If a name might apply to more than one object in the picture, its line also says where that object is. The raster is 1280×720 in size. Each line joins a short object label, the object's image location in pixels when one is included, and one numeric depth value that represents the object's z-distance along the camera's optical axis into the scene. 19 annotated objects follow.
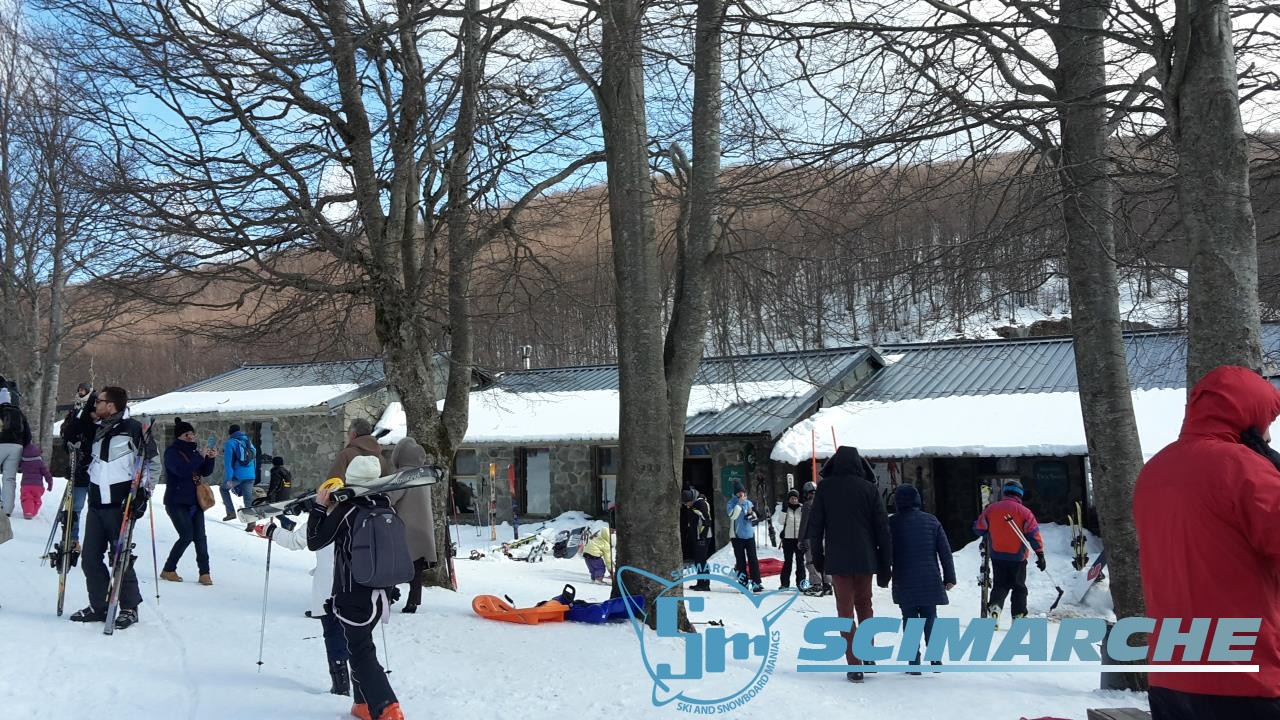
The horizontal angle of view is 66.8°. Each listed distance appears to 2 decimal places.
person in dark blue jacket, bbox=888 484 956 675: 7.36
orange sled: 8.17
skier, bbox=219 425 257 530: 15.12
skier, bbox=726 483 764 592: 14.13
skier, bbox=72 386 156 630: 6.89
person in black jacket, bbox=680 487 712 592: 14.28
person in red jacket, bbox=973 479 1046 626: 10.27
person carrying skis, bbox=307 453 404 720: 5.03
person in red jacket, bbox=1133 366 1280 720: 2.84
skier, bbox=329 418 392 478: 7.80
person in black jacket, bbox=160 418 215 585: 9.05
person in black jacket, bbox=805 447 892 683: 7.03
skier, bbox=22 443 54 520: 12.80
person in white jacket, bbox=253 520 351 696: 5.71
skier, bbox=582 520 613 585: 14.19
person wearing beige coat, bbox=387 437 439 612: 7.82
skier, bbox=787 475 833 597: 13.09
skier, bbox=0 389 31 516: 11.88
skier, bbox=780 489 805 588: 14.06
